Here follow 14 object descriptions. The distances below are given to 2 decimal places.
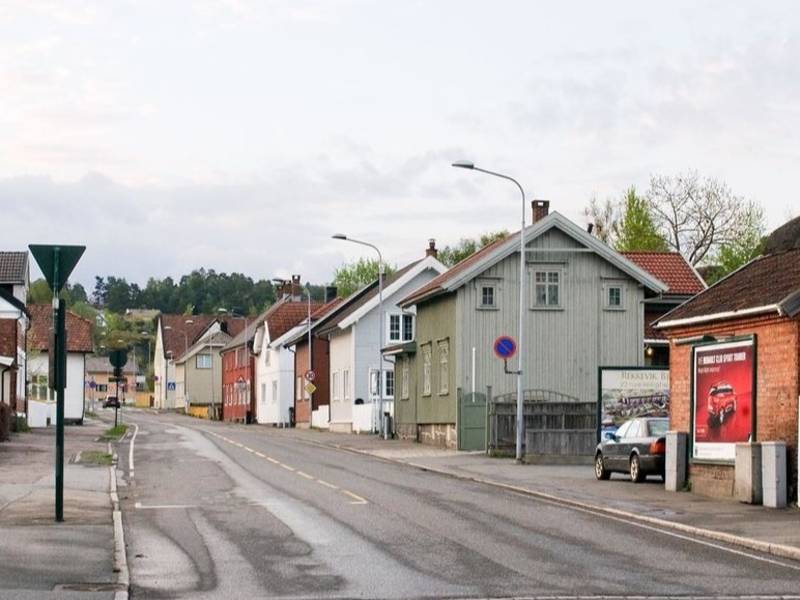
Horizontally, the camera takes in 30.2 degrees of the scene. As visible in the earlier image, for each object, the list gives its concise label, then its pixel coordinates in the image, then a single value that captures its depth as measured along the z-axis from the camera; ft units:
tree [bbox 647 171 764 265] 249.14
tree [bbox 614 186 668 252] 255.70
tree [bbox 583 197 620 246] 271.69
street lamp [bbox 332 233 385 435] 184.49
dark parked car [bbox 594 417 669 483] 98.27
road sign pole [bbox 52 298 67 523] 60.64
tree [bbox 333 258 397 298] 438.40
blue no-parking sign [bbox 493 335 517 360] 120.16
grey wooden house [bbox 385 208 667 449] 160.66
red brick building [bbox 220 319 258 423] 324.39
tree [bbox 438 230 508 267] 371.43
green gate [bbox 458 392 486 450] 150.00
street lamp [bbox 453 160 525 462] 122.67
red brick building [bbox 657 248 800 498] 77.00
